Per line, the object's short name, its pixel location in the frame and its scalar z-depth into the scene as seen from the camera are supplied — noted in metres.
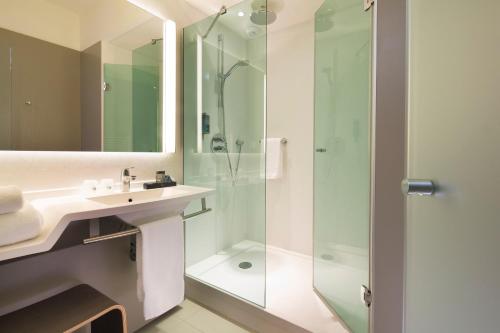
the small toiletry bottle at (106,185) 1.33
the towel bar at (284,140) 2.36
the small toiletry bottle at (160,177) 1.60
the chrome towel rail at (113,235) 1.04
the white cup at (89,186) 1.27
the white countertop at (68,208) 0.72
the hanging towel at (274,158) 2.32
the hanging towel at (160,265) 1.22
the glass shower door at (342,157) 1.29
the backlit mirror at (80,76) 1.06
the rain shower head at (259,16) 1.76
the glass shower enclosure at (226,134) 1.81
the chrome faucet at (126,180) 1.40
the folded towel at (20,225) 0.69
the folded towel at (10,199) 0.70
